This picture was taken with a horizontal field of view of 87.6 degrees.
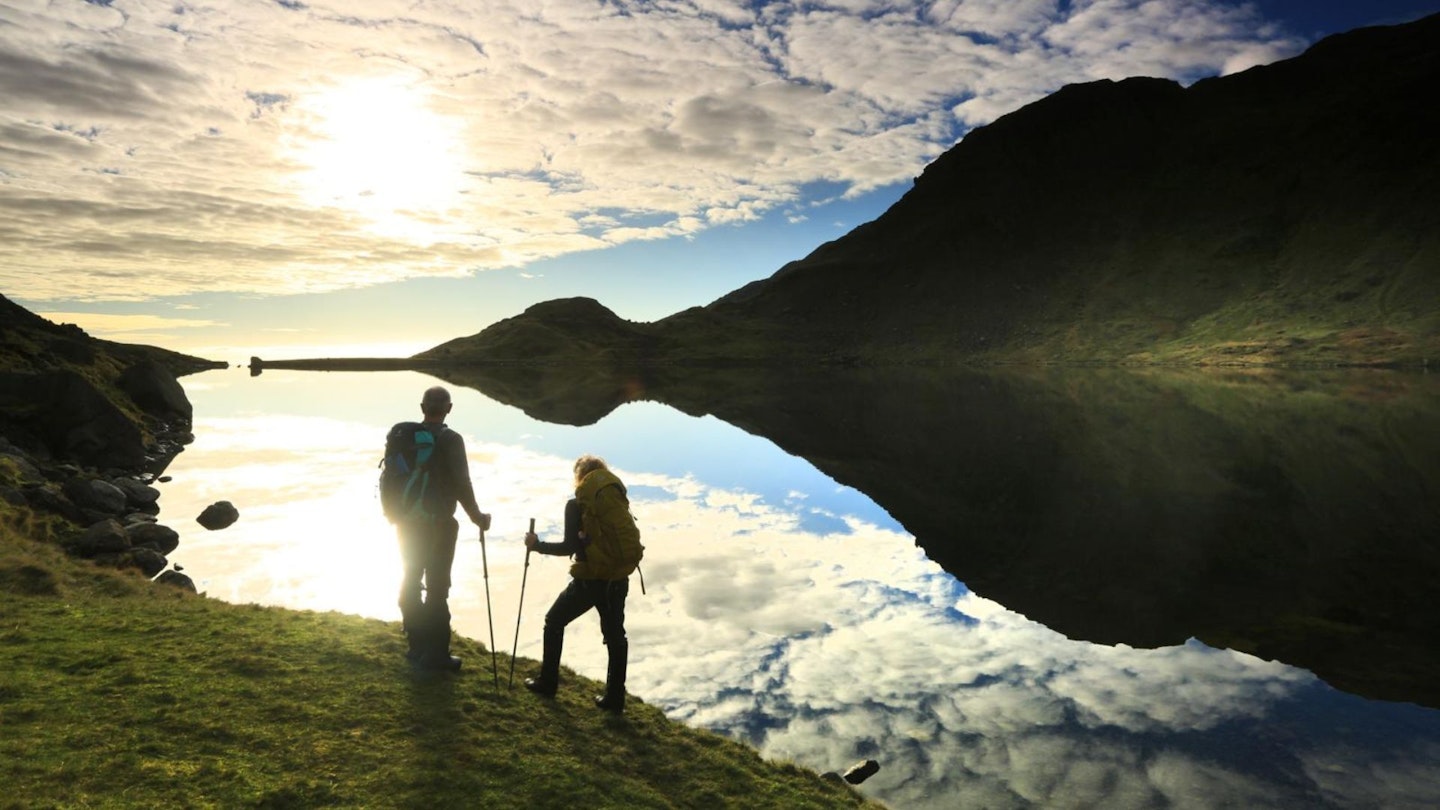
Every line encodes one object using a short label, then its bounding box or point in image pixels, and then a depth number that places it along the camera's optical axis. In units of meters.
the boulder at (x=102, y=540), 18.12
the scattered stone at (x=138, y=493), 25.50
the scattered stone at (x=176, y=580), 16.48
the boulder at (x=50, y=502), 20.64
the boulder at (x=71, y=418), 29.77
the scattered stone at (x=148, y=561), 18.08
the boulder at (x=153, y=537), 20.34
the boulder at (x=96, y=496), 22.95
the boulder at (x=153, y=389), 48.62
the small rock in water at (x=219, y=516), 23.81
